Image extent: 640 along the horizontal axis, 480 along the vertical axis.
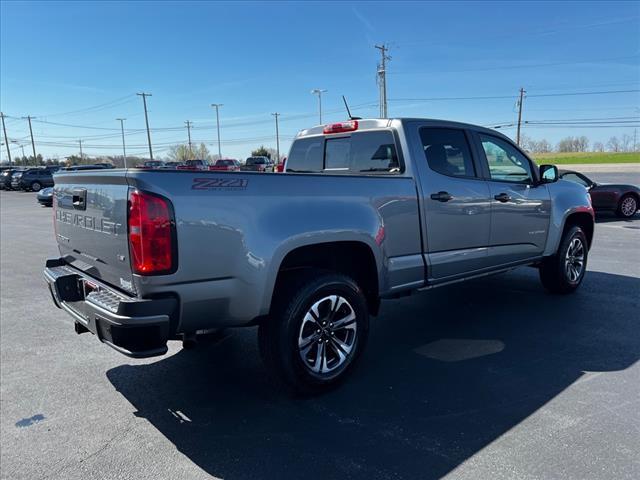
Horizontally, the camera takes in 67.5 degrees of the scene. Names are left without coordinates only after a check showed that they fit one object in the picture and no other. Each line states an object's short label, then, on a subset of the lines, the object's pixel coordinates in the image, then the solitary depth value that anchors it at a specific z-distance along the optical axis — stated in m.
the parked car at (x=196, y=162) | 43.91
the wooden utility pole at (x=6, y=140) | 87.09
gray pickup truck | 2.77
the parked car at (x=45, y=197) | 22.19
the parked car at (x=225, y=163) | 41.81
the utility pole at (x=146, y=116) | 74.49
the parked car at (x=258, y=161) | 49.95
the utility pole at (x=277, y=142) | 90.09
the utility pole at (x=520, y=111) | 76.19
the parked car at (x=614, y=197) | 13.09
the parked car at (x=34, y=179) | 38.00
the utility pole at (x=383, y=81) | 44.88
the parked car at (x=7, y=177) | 40.92
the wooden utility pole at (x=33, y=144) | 93.75
